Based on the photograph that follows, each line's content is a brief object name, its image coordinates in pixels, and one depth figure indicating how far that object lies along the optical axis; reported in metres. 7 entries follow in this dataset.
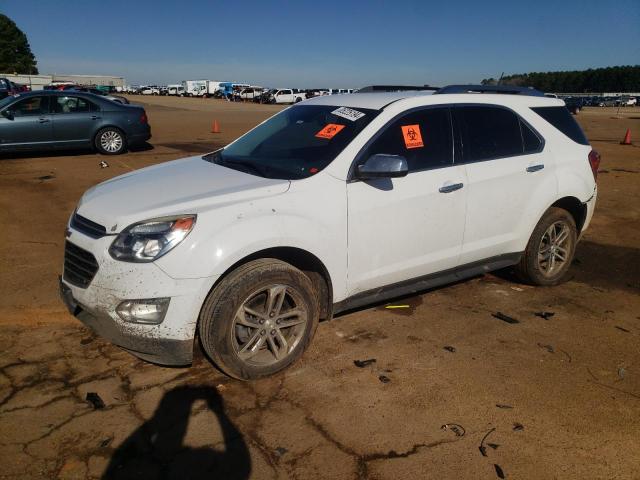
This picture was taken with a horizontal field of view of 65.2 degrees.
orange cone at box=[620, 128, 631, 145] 18.06
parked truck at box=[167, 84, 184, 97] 92.88
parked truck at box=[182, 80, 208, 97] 82.44
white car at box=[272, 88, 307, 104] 55.26
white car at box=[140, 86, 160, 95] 99.12
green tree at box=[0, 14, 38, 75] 98.31
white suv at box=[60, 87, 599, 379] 2.88
